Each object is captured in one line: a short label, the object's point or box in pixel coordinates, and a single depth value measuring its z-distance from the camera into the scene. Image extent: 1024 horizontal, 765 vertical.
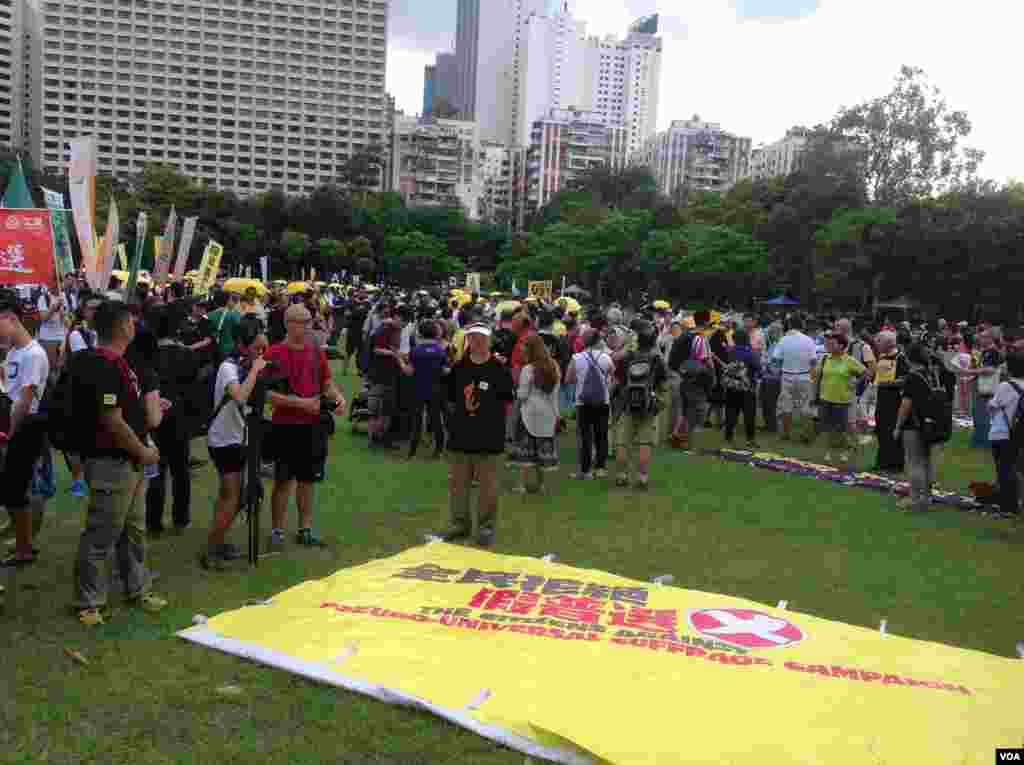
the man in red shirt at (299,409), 6.25
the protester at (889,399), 10.85
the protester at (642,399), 9.20
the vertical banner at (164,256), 14.15
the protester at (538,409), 8.33
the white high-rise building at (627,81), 174.88
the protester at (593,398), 9.38
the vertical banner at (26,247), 9.88
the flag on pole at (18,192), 12.34
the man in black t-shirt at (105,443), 4.77
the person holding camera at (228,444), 5.84
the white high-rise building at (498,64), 177.00
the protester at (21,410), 5.54
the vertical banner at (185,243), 17.16
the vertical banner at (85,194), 10.59
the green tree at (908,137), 45.34
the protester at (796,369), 12.59
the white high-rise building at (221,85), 124.00
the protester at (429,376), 10.52
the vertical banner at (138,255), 9.15
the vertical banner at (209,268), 19.02
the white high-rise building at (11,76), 124.94
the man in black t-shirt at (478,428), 6.96
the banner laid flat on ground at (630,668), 3.89
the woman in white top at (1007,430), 8.01
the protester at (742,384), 12.16
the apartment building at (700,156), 138.75
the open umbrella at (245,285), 21.02
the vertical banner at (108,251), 10.70
